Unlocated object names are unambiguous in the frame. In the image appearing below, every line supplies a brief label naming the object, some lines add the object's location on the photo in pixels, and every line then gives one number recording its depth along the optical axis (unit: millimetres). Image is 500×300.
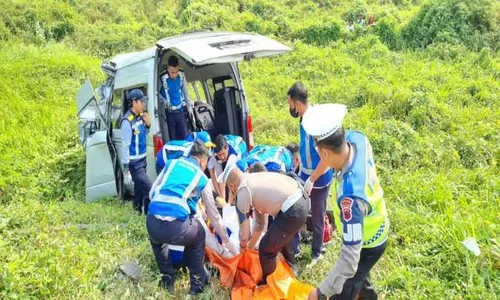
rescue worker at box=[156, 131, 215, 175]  4527
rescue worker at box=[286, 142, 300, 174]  4852
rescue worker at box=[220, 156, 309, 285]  3457
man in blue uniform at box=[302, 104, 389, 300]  2439
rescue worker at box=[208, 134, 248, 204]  4680
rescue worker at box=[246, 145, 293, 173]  4430
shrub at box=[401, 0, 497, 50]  11430
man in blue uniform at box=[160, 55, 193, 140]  5410
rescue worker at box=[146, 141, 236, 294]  3506
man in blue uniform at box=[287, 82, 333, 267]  3945
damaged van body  4551
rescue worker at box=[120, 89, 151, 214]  5023
